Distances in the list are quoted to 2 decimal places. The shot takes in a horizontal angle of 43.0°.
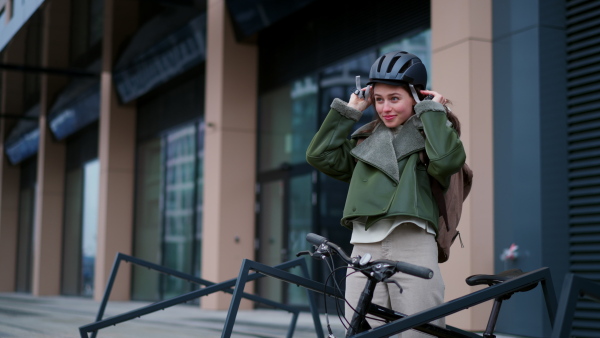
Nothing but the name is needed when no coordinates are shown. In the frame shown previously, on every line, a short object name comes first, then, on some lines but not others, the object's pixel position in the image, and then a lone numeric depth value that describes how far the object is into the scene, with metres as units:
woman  2.54
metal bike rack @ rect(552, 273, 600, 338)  2.22
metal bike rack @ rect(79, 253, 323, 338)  4.16
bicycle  2.19
